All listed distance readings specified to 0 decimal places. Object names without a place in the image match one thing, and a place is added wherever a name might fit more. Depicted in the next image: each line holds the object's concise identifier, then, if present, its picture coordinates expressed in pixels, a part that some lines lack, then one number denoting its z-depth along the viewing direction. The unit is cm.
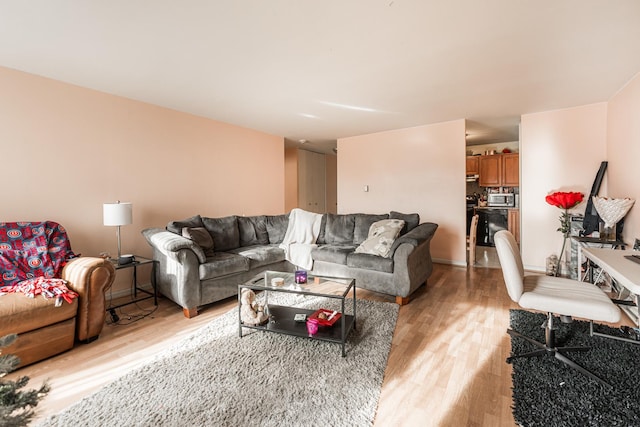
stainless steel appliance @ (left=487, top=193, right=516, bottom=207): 591
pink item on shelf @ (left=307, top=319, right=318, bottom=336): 210
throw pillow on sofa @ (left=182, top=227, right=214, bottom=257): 307
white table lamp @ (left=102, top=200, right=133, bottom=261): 281
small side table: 280
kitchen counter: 586
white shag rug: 148
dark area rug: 144
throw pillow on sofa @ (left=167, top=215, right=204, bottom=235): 318
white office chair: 168
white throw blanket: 376
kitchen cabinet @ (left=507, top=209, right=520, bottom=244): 576
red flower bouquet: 343
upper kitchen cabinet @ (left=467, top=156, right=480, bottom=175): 632
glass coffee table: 210
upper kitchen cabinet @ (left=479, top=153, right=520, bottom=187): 587
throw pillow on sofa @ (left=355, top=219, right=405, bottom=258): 325
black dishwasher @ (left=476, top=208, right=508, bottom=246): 597
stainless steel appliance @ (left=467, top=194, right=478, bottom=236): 634
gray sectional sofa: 278
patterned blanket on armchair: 223
